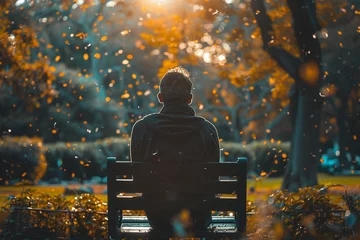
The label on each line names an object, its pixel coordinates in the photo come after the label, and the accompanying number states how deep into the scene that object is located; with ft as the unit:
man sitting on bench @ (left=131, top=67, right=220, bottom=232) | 17.87
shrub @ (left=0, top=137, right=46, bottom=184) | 65.16
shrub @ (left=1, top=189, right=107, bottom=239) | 24.97
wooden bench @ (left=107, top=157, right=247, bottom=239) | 17.48
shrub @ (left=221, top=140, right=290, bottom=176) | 92.32
